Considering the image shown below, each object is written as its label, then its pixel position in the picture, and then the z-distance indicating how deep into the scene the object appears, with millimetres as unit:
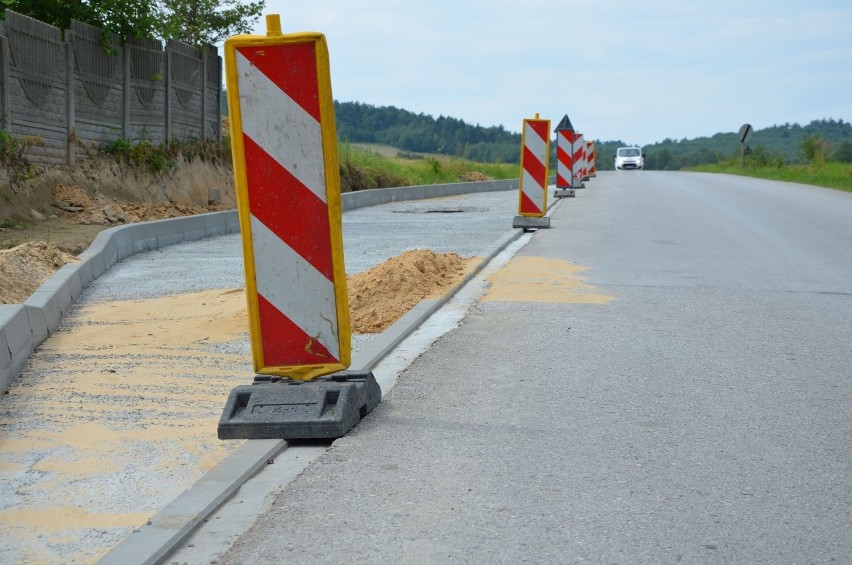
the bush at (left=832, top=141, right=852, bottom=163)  80312
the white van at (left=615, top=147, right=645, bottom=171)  65500
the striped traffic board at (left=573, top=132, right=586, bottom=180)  35281
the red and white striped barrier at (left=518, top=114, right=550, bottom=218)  16453
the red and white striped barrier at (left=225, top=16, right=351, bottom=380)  4969
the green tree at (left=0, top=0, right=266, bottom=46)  17859
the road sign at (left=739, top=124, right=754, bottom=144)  57375
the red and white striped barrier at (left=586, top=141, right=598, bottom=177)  46500
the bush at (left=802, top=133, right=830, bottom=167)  58138
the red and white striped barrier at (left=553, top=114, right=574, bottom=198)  27462
